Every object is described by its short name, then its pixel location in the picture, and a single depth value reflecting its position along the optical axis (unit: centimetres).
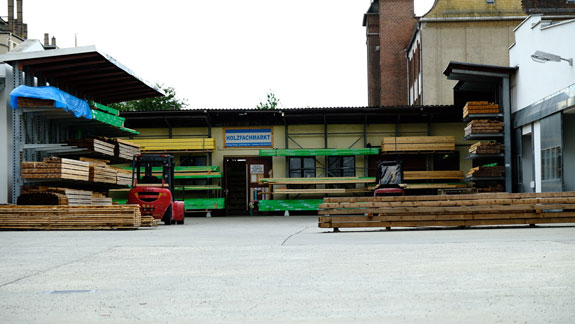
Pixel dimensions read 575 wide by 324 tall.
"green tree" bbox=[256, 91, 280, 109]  8512
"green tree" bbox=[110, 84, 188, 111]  7406
